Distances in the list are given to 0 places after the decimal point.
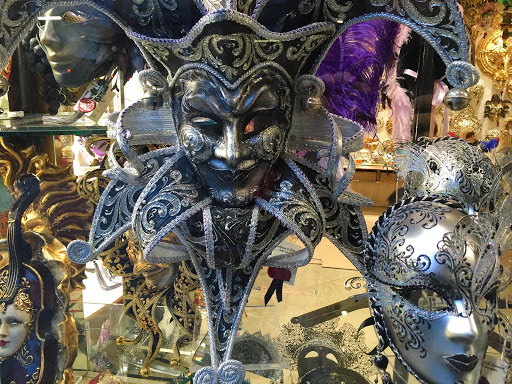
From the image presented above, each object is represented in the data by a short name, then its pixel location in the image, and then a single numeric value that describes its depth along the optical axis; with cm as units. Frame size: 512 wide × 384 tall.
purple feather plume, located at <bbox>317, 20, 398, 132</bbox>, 76
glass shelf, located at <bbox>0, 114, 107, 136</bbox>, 86
